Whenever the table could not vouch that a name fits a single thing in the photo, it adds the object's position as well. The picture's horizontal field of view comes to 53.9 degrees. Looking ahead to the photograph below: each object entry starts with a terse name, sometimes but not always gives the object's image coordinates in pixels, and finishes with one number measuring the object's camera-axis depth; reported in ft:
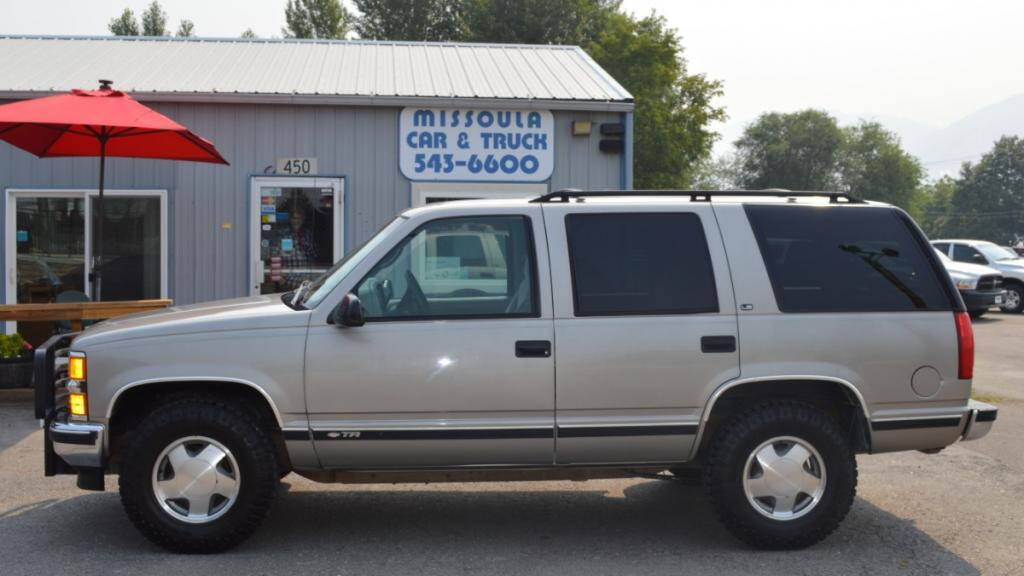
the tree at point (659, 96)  144.66
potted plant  31.04
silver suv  16.80
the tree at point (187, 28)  207.72
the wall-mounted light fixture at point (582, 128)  40.04
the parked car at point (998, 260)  73.61
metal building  39.29
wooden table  30.04
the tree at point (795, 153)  282.56
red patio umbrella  28.73
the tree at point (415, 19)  164.55
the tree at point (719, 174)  298.39
